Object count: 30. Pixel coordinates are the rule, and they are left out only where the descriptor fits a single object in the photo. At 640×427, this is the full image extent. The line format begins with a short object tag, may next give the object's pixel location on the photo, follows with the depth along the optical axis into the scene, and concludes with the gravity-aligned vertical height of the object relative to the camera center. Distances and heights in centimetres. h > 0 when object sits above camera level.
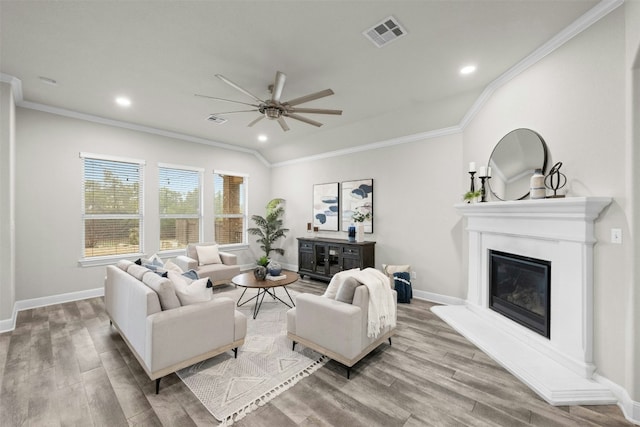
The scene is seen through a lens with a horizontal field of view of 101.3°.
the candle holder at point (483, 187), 343 +36
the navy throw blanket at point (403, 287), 429 -120
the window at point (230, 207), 623 +17
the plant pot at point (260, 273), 373 -84
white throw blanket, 244 -80
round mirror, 276 +59
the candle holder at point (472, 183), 364 +43
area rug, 201 -144
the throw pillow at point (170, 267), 309 -63
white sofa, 213 -100
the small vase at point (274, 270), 391 -83
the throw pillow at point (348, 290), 247 -72
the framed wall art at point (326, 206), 584 +18
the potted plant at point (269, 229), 664 -38
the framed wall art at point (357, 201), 526 +28
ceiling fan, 265 +122
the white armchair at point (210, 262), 469 -92
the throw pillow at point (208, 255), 504 -80
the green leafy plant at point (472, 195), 352 +26
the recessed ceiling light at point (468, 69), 297 +166
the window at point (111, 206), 449 +15
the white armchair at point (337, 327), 231 -106
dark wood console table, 491 -84
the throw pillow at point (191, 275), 285 -67
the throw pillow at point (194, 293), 242 -74
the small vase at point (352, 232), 524 -36
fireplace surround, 213 -86
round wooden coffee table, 354 -95
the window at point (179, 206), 533 +17
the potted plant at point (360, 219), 502 -10
